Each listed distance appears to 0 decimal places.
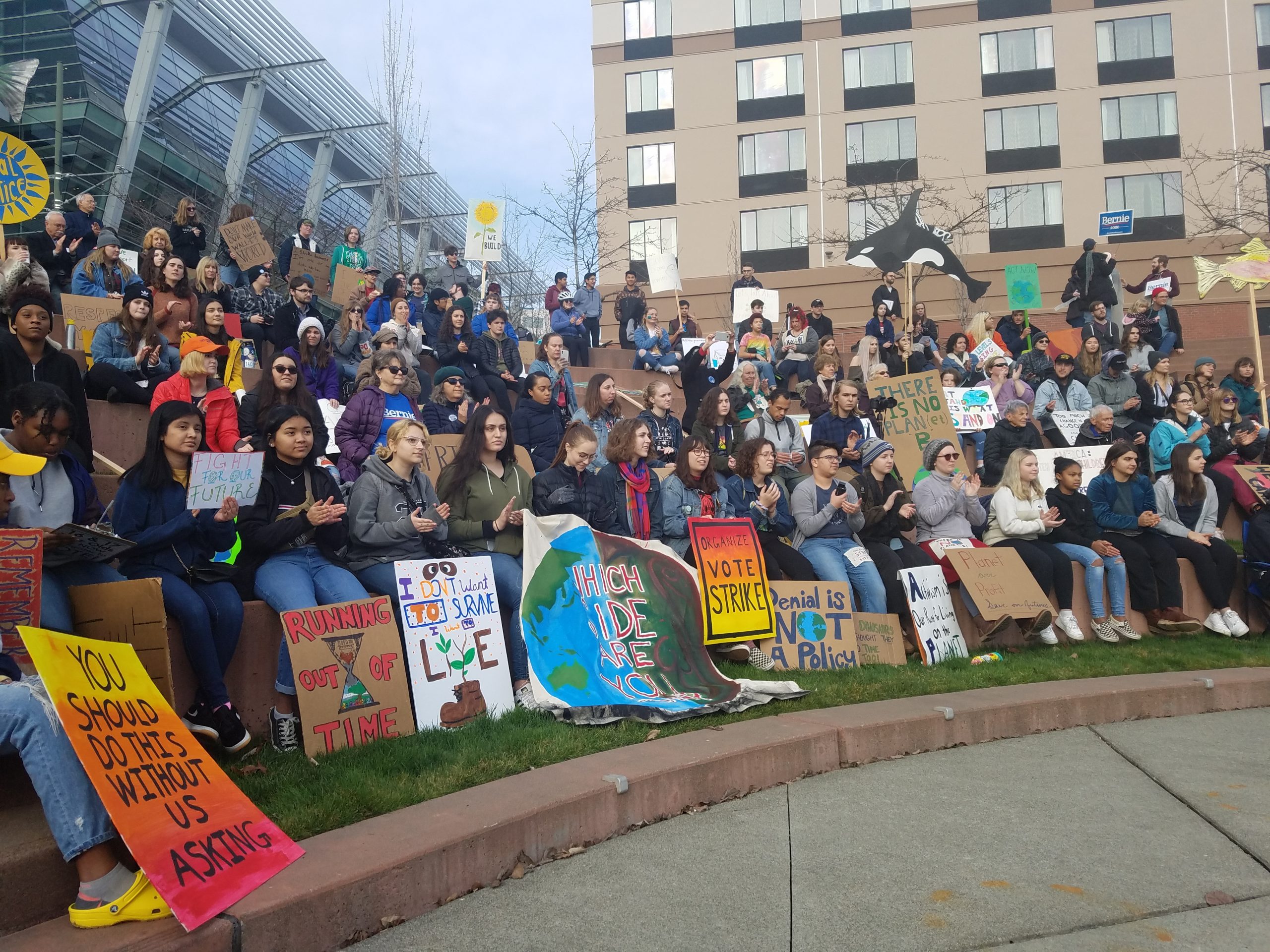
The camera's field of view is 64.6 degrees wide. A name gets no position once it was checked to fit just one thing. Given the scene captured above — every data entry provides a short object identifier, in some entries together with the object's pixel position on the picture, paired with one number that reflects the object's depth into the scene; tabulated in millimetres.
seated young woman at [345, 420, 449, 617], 6168
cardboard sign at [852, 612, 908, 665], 7762
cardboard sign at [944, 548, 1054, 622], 8234
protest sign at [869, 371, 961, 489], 12227
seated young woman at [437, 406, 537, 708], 6848
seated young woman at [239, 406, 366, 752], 5418
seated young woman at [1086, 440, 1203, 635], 9062
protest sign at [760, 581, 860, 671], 7496
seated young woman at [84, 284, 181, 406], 8352
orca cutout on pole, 15961
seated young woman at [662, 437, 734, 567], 7910
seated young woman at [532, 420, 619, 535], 7309
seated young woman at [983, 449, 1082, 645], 8773
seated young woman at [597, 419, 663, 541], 7703
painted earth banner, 5961
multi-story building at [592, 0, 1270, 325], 34812
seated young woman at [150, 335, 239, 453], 7387
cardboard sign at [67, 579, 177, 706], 4582
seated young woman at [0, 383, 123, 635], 4613
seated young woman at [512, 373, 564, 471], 10180
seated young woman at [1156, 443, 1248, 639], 9227
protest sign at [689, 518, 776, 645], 7277
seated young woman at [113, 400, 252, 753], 4891
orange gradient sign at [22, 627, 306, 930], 3295
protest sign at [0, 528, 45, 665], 4008
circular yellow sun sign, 8484
